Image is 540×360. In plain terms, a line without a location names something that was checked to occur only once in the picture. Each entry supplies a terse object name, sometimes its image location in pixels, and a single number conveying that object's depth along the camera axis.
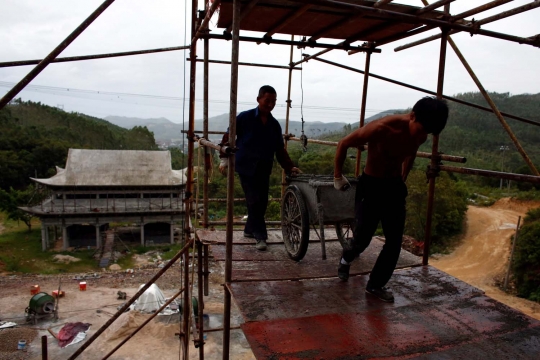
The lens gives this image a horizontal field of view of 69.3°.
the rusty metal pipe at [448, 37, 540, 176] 3.42
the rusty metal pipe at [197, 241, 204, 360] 4.04
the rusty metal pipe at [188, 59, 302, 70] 5.36
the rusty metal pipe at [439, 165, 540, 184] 2.60
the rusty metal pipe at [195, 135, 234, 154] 2.72
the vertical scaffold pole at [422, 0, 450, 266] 3.34
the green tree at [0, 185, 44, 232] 24.58
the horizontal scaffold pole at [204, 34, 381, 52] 4.11
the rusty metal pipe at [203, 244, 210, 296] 4.18
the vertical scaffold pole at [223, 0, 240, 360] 2.62
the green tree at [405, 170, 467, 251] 19.58
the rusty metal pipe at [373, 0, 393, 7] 2.80
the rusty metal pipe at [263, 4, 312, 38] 3.16
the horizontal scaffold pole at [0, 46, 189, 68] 2.81
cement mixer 12.81
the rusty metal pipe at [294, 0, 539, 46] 2.72
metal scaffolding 2.72
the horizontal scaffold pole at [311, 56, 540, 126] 3.84
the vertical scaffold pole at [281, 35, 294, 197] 5.64
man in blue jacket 3.95
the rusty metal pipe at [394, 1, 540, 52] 2.85
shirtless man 2.82
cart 3.45
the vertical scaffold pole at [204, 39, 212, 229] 4.28
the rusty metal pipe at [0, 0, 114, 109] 2.40
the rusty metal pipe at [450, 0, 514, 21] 2.82
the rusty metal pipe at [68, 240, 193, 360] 4.44
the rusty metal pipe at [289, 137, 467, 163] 3.23
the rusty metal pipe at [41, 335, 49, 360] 7.35
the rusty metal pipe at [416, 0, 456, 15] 2.73
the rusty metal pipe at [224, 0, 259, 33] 2.72
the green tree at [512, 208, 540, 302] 13.76
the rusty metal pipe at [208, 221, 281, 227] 4.71
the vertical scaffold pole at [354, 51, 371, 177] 4.51
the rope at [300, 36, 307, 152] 5.33
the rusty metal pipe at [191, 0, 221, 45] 3.07
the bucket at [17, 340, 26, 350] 11.23
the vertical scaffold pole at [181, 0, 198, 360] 4.32
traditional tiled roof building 22.44
